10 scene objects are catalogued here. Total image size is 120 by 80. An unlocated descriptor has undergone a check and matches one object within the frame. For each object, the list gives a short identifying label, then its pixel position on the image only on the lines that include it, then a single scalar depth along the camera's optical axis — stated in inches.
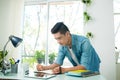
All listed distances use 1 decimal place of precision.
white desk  63.1
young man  76.4
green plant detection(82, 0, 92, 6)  153.7
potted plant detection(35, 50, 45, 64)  170.1
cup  75.3
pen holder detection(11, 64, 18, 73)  77.7
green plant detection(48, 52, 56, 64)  168.6
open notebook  65.5
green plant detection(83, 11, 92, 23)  152.2
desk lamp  77.0
